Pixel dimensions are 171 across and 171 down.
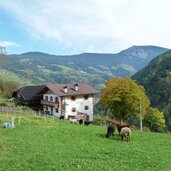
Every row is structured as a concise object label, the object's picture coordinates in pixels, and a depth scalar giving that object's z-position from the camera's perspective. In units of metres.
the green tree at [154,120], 110.19
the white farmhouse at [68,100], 81.19
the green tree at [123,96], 73.56
